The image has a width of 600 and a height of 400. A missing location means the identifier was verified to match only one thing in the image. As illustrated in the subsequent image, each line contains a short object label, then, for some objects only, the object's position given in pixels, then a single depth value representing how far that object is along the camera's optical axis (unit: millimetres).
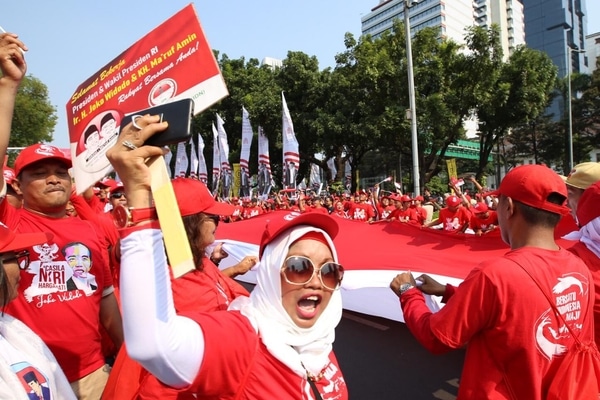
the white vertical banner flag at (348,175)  28406
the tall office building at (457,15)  99750
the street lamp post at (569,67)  25297
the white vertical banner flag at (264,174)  18978
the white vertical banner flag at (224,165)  21688
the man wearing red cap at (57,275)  2271
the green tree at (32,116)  30031
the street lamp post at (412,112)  15164
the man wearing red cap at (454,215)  8516
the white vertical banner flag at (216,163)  24016
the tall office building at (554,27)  108688
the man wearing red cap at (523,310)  1802
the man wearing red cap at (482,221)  7434
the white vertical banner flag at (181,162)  27250
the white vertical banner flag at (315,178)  27844
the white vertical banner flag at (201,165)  24723
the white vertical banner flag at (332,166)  28847
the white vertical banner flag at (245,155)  20297
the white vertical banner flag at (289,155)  16188
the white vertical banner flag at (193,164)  27128
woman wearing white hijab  1039
